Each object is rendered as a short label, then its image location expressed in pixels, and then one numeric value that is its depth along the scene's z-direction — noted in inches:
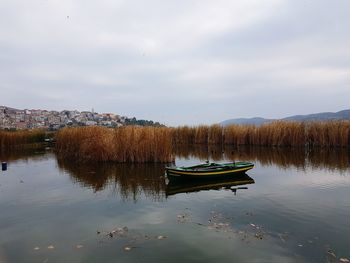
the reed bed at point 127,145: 840.9
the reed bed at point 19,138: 1318.3
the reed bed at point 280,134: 1211.9
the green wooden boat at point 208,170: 617.9
